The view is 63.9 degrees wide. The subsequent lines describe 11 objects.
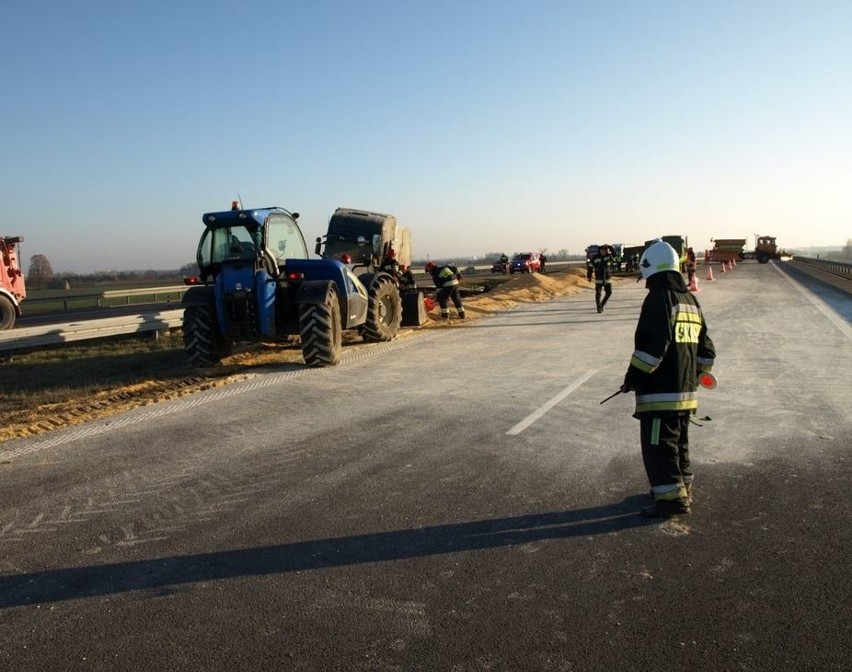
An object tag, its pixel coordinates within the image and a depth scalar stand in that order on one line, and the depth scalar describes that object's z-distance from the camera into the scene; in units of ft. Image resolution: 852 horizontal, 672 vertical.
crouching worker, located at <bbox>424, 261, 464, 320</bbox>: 60.29
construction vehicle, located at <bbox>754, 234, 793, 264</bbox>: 222.07
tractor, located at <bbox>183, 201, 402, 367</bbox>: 35.58
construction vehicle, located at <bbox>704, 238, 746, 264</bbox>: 200.06
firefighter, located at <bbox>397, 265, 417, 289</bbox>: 61.21
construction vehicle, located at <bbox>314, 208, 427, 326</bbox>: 65.39
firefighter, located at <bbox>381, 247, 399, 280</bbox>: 58.49
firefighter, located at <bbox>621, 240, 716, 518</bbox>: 15.11
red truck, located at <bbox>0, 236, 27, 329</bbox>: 60.54
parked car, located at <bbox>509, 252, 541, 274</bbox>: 174.50
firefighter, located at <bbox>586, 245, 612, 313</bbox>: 62.80
